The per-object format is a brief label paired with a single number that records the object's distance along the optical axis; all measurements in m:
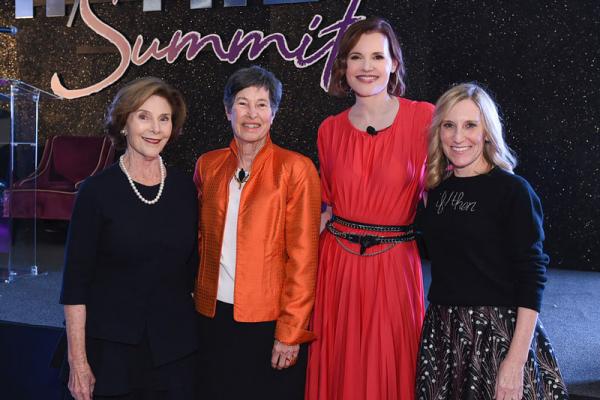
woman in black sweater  1.59
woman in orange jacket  1.81
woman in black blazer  1.64
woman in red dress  1.97
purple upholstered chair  5.94
